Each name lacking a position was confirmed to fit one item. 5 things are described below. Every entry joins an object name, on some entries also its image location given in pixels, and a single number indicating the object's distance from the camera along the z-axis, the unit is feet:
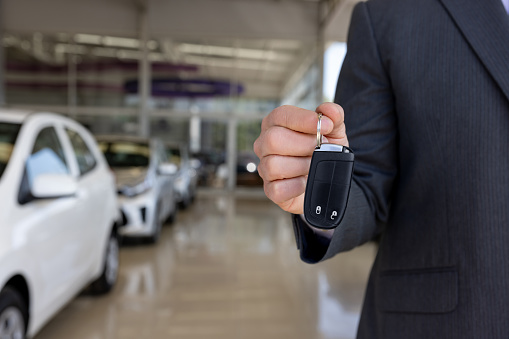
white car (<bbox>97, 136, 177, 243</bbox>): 20.71
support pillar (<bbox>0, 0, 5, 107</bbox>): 45.57
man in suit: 3.13
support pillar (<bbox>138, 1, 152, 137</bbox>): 45.98
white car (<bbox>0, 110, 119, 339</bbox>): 7.84
